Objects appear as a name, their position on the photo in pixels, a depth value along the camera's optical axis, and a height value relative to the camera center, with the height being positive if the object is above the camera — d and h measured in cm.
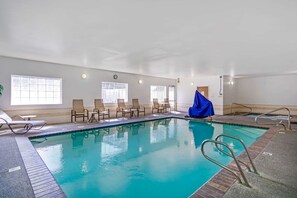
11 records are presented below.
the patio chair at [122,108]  855 -45
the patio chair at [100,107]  771 -36
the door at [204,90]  1052 +57
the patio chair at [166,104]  1098 -32
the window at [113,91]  851 +41
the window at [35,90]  607 +35
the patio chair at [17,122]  466 -64
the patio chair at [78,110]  694 -44
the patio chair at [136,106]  926 -38
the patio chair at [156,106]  1052 -43
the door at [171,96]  1190 +21
